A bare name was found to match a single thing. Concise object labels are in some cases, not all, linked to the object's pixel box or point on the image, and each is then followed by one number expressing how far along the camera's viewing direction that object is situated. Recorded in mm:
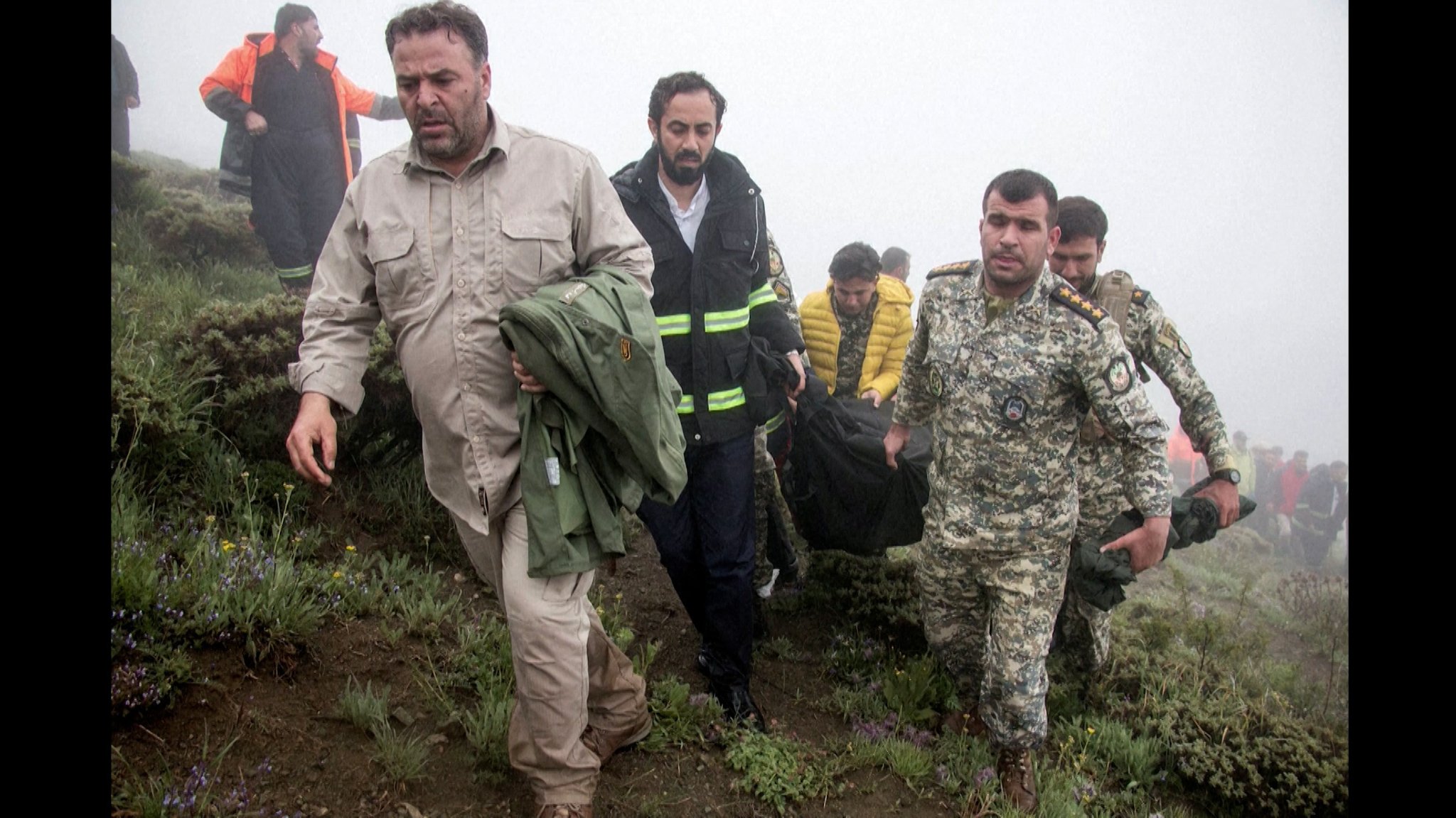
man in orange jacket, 7086
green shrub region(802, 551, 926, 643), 5012
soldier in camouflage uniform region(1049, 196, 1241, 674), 4145
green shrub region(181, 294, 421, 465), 4512
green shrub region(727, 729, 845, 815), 3404
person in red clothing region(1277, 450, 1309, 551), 14875
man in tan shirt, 2689
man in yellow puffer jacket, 5402
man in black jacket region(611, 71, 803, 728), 3766
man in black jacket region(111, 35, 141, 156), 9062
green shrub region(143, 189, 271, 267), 7789
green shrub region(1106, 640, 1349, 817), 3980
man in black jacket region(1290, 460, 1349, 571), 14375
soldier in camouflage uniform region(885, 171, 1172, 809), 3562
